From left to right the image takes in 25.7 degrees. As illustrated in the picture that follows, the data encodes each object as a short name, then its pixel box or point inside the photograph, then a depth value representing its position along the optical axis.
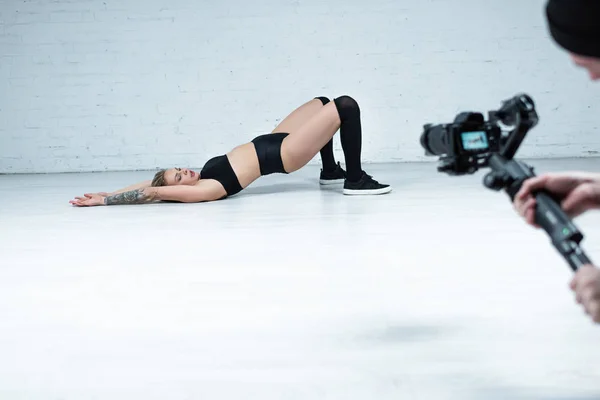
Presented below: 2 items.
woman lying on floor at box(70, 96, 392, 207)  6.60
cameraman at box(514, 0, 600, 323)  1.92
